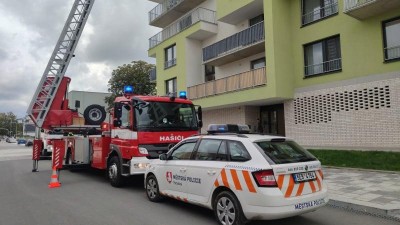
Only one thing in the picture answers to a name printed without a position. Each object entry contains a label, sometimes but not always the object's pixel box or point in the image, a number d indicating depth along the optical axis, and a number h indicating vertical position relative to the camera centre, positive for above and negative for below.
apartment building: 14.66 +3.17
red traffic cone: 10.73 -1.52
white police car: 5.47 -0.84
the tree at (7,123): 136.38 +4.93
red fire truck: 9.59 +0.28
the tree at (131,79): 40.41 +6.32
